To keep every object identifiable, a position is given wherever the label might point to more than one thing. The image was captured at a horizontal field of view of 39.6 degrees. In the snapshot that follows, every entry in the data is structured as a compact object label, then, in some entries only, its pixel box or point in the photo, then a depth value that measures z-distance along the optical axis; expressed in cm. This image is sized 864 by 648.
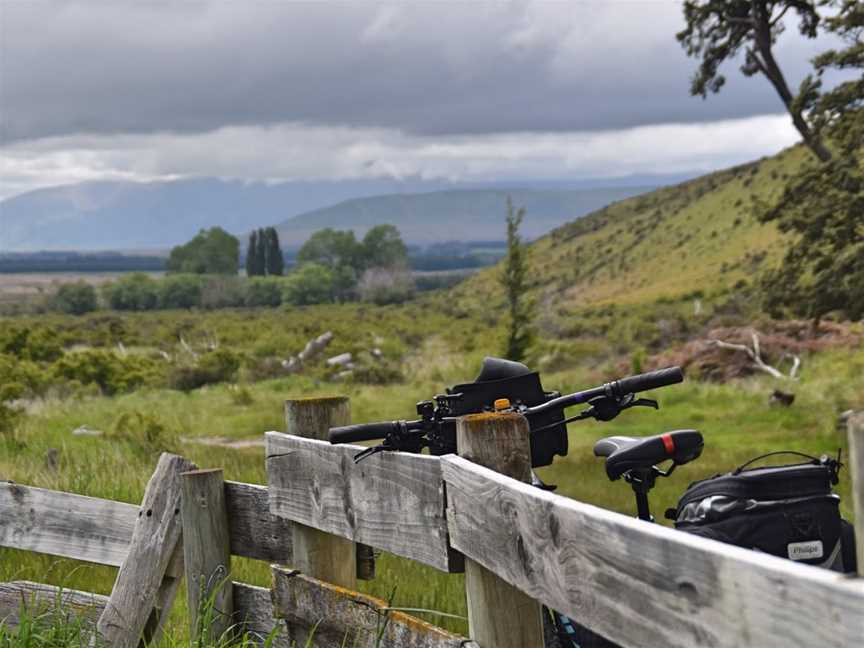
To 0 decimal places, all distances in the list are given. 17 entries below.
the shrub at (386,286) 11644
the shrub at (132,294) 11362
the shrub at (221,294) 11938
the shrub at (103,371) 2900
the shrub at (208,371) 3138
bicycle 375
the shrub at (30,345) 3341
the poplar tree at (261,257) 18338
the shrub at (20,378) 1928
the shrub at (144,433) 1438
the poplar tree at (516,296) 2736
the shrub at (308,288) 12324
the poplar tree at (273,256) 18412
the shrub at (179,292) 11644
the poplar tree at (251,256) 18412
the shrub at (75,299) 10569
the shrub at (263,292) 12200
